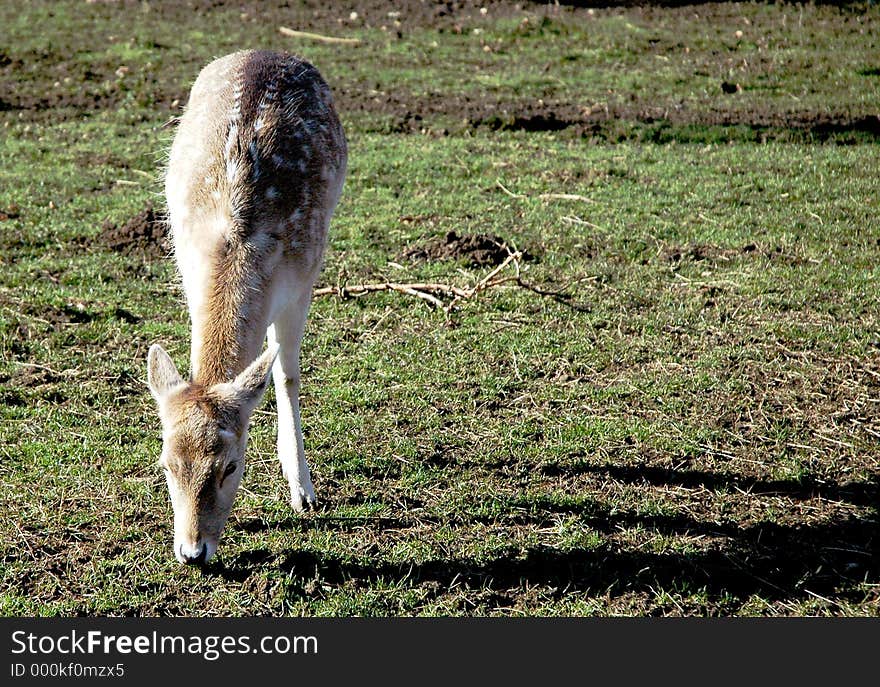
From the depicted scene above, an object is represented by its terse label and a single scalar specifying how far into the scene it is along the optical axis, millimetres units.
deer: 8320
